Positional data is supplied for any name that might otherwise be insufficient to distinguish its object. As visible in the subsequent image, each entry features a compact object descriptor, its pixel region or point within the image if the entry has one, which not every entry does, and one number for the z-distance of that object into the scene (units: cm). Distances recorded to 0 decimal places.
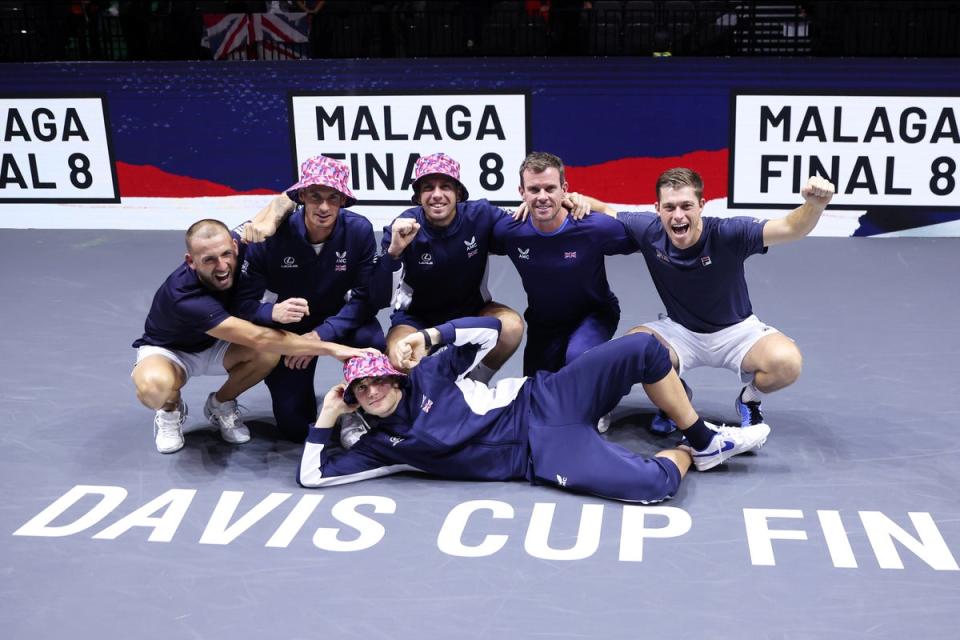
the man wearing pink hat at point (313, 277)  589
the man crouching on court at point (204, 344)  555
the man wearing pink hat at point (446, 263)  607
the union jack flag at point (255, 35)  1124
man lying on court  514
